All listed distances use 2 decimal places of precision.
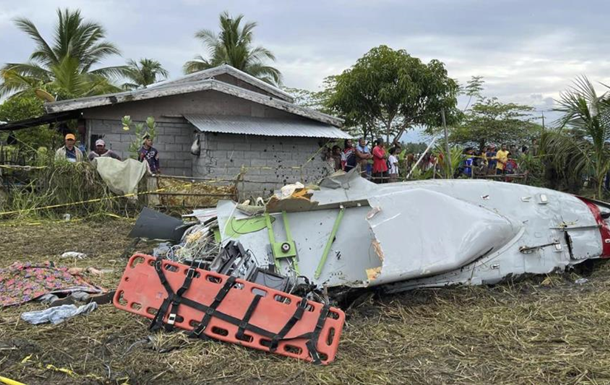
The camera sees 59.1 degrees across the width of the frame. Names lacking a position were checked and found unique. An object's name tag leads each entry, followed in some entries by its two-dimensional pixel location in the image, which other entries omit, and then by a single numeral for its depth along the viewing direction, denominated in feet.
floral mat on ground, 16.29
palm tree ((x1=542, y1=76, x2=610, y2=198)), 30.60
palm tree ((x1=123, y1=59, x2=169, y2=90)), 117.61
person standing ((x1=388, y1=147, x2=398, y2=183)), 46.34
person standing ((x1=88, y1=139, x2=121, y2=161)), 36.06
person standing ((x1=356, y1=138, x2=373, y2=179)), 44.73
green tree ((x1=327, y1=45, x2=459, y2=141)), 68.18
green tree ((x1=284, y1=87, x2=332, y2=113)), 105.24
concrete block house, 42.01
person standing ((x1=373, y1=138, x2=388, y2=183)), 44.55
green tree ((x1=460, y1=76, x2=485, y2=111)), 101.45
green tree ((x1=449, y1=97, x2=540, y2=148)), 96.78
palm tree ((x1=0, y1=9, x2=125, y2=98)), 79.00
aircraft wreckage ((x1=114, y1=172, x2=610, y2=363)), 13.07
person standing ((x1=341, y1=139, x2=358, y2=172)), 44.75
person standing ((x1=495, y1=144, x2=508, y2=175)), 52.31
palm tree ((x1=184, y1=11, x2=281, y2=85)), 101.45
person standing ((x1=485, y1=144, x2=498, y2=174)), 53.26
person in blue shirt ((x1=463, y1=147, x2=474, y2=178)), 51.26
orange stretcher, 12.28
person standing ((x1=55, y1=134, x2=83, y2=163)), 34.60
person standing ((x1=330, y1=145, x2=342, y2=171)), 48.73
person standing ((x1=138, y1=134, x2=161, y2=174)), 38.29
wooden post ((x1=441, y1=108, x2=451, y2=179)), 37.91
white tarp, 33.88
